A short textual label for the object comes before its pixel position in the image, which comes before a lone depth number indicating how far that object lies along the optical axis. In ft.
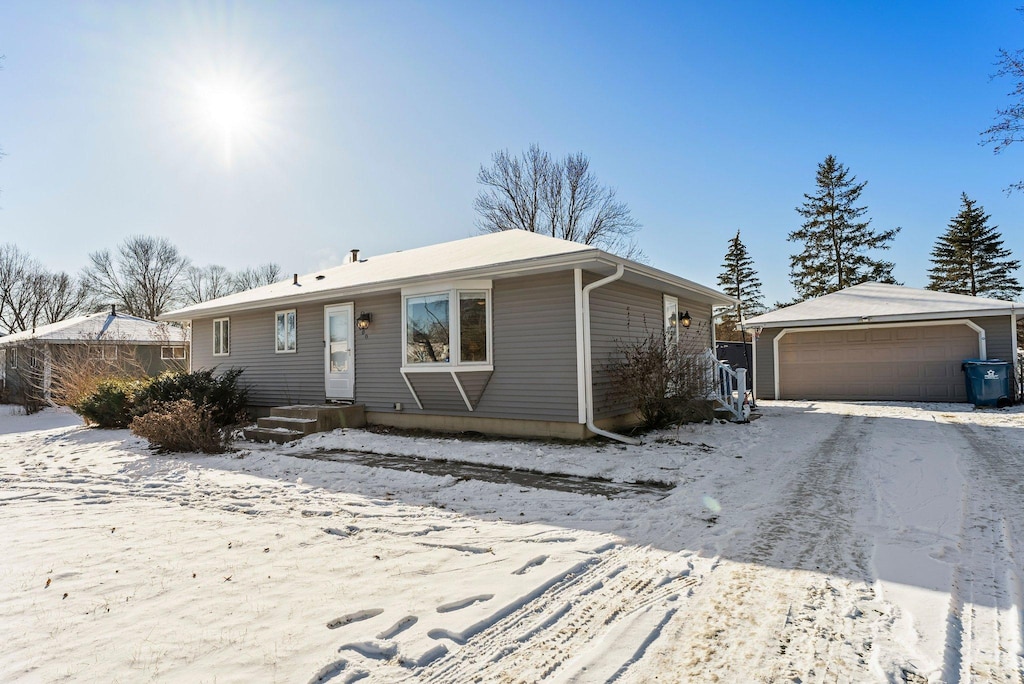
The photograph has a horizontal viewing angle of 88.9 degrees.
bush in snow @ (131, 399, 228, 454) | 24.25
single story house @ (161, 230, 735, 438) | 24.11
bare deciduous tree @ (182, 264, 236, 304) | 115.85
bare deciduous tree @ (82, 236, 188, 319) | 107.14
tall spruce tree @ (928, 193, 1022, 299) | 89.10
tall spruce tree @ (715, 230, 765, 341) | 111.34
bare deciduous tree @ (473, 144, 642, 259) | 76.43
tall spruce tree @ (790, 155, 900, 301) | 90.22
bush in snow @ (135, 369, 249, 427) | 31.66
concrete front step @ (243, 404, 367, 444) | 27.68
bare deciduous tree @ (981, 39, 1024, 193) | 35.86
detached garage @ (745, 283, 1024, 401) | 38.32
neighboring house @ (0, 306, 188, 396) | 56.24
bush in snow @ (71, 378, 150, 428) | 33.17
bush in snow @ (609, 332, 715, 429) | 24.63
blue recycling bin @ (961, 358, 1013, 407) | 36.01
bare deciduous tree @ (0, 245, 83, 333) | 98.84
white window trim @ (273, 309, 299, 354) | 34.60
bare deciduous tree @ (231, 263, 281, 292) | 125.90
